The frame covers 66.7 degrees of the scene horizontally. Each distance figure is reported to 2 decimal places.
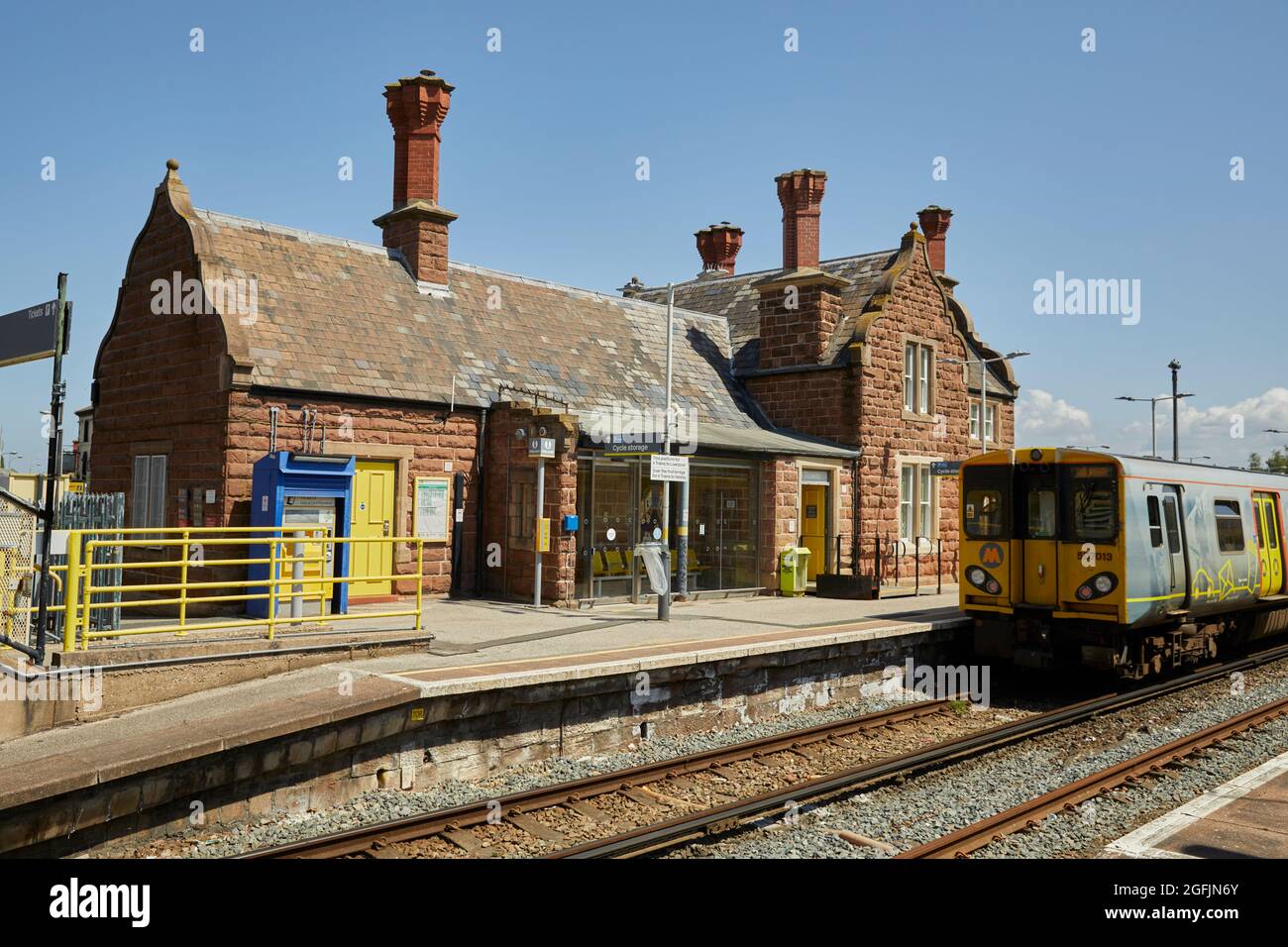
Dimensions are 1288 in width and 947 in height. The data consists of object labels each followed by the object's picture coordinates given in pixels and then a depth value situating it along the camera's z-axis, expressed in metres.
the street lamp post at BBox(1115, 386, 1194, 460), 33.83
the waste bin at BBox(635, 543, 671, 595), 15.64
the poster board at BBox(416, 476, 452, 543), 17.22
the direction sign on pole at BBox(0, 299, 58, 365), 8.40
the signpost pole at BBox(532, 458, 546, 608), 16.31
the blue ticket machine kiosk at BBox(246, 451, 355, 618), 14.12
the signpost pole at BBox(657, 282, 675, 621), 15.47
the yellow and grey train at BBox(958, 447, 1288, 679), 13.70
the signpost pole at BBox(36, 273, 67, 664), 8.39
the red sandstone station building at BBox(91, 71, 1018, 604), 16.17
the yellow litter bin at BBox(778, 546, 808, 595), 20.17
